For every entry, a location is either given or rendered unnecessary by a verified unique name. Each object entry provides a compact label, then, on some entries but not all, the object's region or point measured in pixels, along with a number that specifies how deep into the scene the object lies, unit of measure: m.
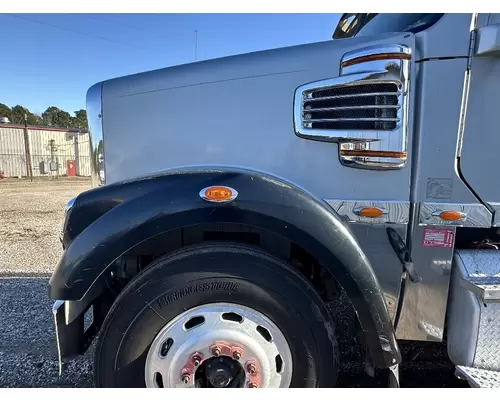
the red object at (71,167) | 29.47
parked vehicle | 1.65
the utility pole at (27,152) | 26.41
